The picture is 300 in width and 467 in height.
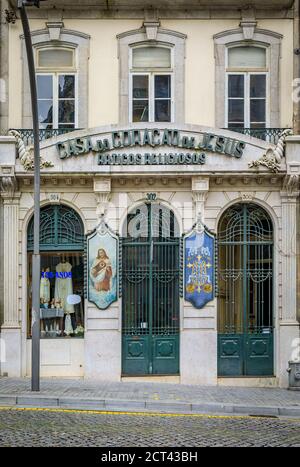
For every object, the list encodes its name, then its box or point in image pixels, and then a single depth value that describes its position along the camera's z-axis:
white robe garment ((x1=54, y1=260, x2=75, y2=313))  16.34
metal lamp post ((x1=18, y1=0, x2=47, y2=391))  13.82
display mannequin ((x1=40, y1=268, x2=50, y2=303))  16.34
